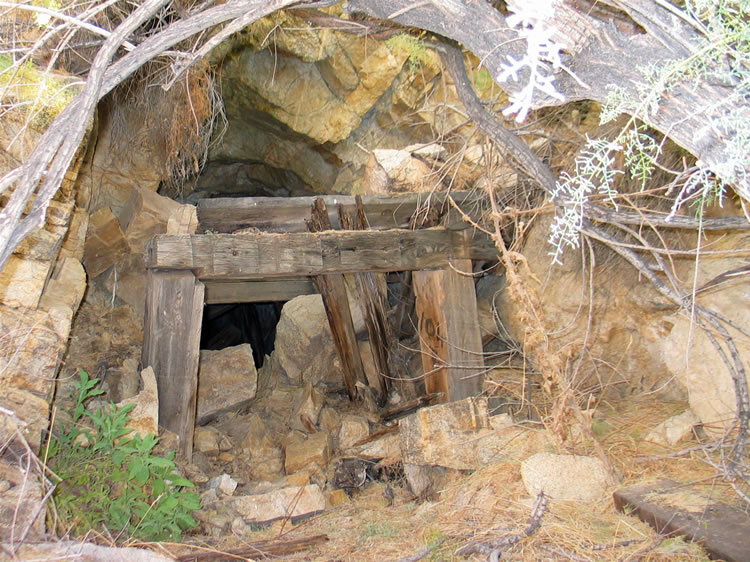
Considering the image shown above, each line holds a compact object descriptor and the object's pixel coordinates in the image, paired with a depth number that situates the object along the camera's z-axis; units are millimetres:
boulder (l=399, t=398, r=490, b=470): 4305
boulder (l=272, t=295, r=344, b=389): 6484
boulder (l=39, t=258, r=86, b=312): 3904
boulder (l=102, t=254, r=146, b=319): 5508
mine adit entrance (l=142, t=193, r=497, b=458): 4383
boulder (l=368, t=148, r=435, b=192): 5234
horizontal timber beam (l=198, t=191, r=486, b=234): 5121
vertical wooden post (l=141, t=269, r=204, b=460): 4352
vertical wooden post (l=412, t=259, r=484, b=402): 5035
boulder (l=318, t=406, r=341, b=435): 5789
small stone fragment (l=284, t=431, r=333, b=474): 5289
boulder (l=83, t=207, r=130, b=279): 5262
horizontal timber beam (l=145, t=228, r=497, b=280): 4379
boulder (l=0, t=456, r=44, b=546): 2576
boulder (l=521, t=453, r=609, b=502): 3361
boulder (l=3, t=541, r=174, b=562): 2381
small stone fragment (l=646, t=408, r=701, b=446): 3779
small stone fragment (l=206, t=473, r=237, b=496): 4551
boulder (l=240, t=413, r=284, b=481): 5316
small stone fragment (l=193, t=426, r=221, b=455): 5289
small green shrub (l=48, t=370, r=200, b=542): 3381
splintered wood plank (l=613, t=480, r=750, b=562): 2553
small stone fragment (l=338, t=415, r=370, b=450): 5579
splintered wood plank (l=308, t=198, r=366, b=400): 5645
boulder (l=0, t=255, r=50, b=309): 3330
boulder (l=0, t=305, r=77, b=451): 3176
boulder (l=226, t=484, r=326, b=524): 4230
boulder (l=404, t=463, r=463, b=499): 4504
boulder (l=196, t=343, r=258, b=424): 5793
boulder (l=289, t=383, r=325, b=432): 5824
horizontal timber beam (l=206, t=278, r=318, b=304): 6488
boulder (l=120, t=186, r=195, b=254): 5238
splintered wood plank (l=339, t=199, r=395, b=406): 5684
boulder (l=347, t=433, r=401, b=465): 5195
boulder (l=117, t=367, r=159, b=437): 4125
